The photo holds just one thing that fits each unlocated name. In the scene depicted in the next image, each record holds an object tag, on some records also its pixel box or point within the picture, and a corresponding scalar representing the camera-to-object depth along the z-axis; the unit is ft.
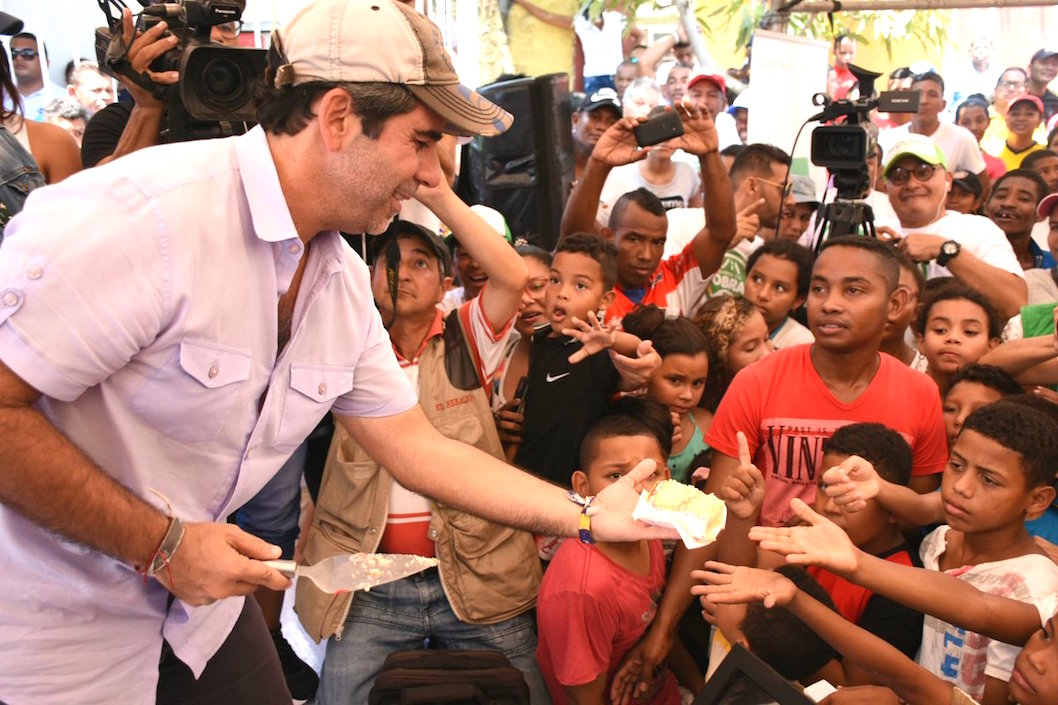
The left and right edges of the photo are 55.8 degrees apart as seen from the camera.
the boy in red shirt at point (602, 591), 8.66
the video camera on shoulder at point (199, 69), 7.87
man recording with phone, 12.46
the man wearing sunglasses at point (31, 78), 19.52
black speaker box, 16.01
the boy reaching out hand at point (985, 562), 6.96
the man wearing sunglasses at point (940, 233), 12.53
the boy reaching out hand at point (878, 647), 6.50
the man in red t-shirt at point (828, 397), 9.33
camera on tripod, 12.98
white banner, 18.54
